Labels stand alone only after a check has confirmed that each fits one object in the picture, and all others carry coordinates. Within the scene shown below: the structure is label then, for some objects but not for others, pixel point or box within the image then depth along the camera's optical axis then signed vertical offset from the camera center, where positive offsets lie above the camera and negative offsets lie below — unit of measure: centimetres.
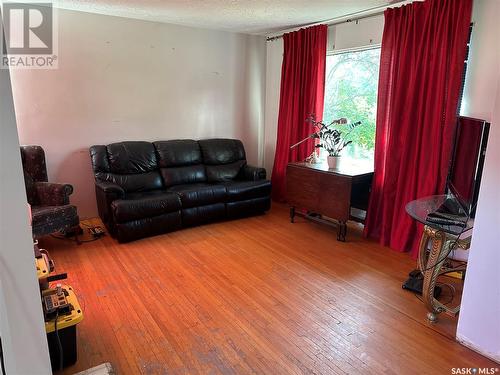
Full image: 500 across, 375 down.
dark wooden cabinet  339 -82
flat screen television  209 -30
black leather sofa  343 -88
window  366 +20
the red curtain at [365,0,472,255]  276 +4
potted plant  363 -32
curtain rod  318 +97
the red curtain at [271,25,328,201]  398 +24
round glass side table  204 -80
